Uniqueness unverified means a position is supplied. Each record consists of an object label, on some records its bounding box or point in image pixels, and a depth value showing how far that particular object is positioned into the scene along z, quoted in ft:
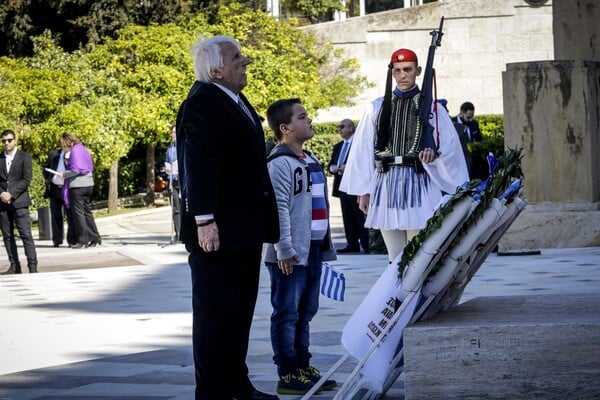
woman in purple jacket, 71.82
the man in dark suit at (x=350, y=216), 58.23
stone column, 48.80
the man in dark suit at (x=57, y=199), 72.89
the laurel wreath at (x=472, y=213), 19.22
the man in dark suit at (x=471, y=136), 51.60
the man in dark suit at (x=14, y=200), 56.24
